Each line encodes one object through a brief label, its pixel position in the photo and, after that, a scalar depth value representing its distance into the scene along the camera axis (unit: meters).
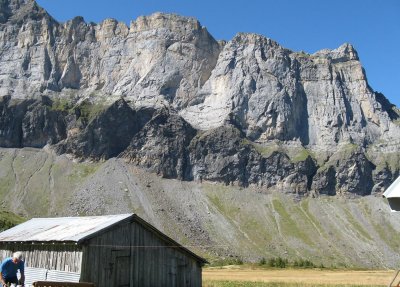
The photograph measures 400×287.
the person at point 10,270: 17.64
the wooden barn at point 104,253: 29.19
